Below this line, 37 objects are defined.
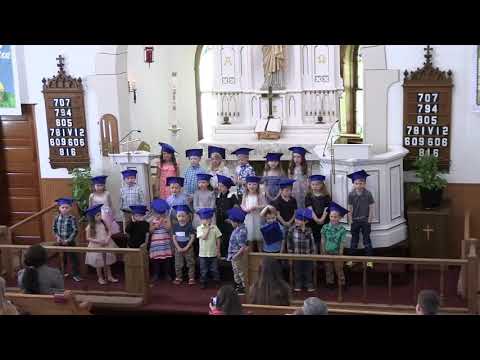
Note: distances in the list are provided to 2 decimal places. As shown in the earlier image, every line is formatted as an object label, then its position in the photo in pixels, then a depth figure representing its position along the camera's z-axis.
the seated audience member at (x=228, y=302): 6.38
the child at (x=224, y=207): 10.29
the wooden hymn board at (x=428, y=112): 10.70
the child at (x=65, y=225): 10.18
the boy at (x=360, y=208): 9.77
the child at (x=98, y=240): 10.01
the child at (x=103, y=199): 10.71
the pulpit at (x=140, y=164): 11.50
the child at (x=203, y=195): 10.23
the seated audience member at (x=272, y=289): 7.43
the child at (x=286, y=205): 9.86
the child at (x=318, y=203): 9.91
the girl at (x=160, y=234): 9.95
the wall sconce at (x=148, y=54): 14.46
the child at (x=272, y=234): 9.46
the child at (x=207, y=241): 9.61
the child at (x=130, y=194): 10.83
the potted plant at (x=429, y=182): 10.38
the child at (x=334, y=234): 9.40
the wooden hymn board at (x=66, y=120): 12.16
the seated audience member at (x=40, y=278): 7.80
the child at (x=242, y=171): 10.70
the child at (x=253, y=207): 10.04
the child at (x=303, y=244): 9.45
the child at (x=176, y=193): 10.33
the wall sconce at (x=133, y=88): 14.19
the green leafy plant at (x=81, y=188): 11.48
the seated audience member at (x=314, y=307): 6.20
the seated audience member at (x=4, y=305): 6.75
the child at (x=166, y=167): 11.19
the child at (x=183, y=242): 9.78
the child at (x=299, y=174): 10.59
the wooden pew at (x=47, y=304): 7.67
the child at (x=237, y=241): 9.34
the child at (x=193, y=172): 10.88
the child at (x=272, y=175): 10.45
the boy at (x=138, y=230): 9.91
